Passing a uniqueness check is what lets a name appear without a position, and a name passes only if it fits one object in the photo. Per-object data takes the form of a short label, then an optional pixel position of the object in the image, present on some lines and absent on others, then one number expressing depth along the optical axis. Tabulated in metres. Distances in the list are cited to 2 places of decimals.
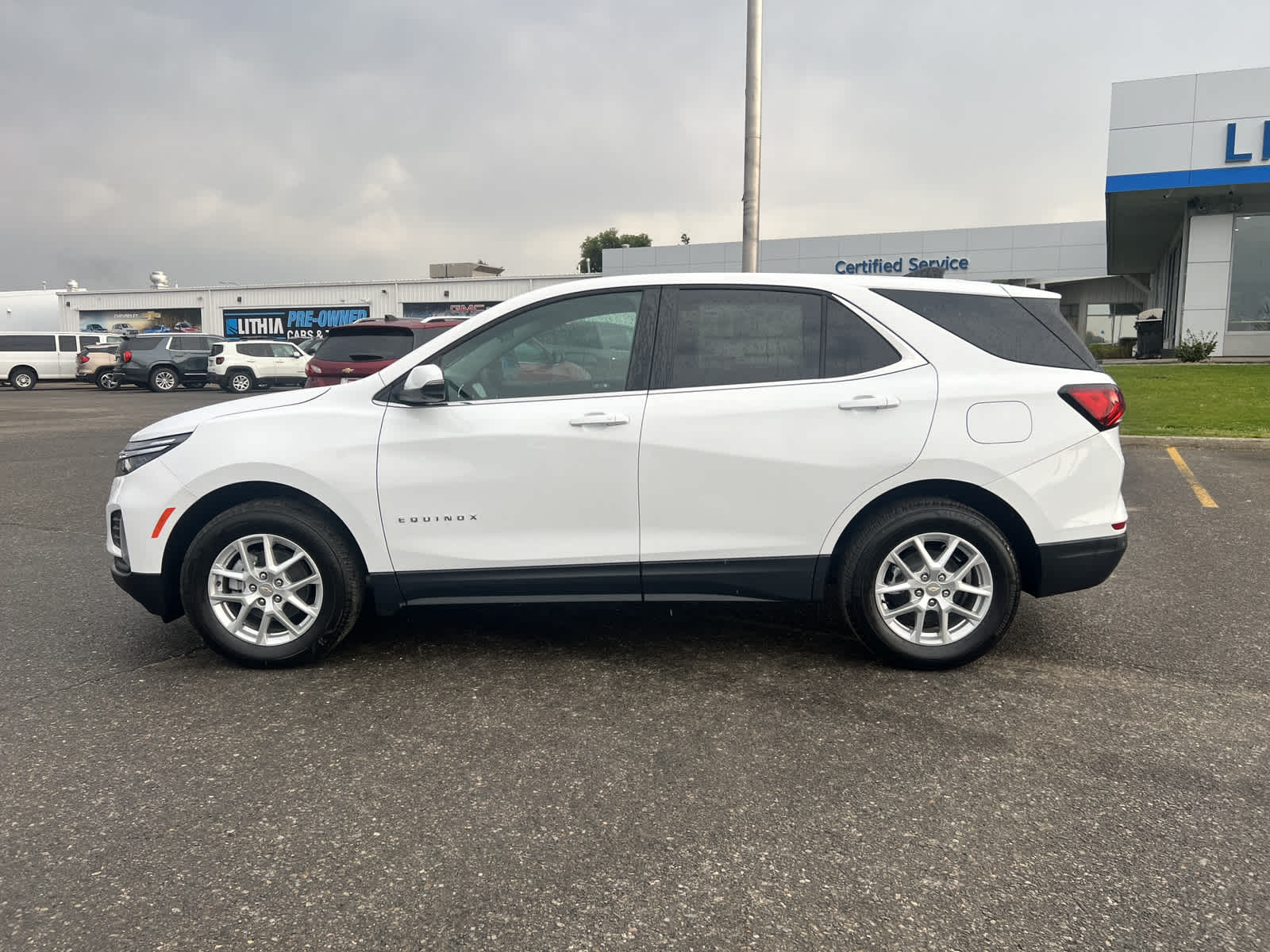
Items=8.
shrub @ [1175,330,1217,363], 25.66
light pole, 12.52
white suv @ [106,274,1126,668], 4.06
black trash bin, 31.44
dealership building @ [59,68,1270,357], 24.95
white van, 32.06
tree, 92.06
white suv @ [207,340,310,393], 28.06
